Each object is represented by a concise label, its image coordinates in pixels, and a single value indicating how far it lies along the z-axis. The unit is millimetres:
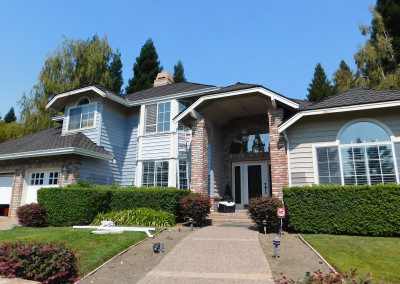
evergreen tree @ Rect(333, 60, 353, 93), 27028
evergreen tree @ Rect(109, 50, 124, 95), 36125
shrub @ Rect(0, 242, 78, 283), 5704
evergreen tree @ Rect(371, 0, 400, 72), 26328
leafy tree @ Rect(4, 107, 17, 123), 51456
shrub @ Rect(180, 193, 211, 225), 11504
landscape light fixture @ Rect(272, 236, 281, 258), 7125
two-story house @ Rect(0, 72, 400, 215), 11133
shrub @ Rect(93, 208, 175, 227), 11211
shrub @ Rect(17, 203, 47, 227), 12625
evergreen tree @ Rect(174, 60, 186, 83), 40591
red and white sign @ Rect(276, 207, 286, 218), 9422
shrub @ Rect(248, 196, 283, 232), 10138
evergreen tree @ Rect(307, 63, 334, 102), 32062
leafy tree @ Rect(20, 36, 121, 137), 26672
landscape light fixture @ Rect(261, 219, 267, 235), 10008
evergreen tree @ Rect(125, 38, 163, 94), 36438
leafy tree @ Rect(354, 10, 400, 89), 25766
